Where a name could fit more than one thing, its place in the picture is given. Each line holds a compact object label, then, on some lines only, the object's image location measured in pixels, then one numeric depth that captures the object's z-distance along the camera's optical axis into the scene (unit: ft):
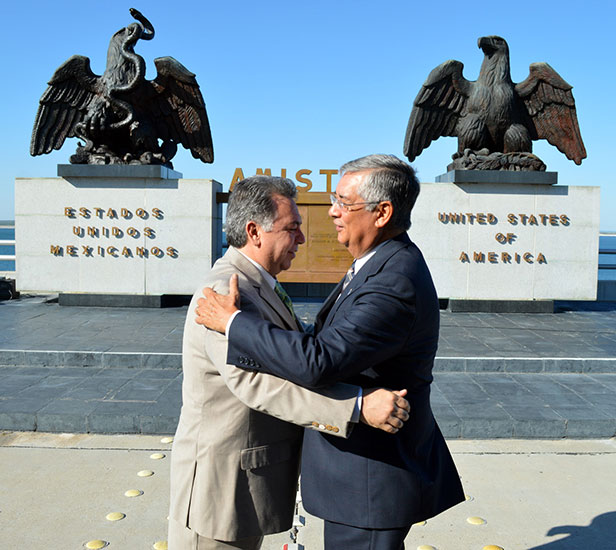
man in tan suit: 5.89
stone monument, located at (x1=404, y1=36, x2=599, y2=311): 30.42
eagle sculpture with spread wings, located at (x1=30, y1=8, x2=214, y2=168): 29.91
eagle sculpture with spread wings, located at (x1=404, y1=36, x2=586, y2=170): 30.14
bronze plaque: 34.71
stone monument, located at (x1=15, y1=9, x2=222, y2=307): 30.40
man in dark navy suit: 5.19
